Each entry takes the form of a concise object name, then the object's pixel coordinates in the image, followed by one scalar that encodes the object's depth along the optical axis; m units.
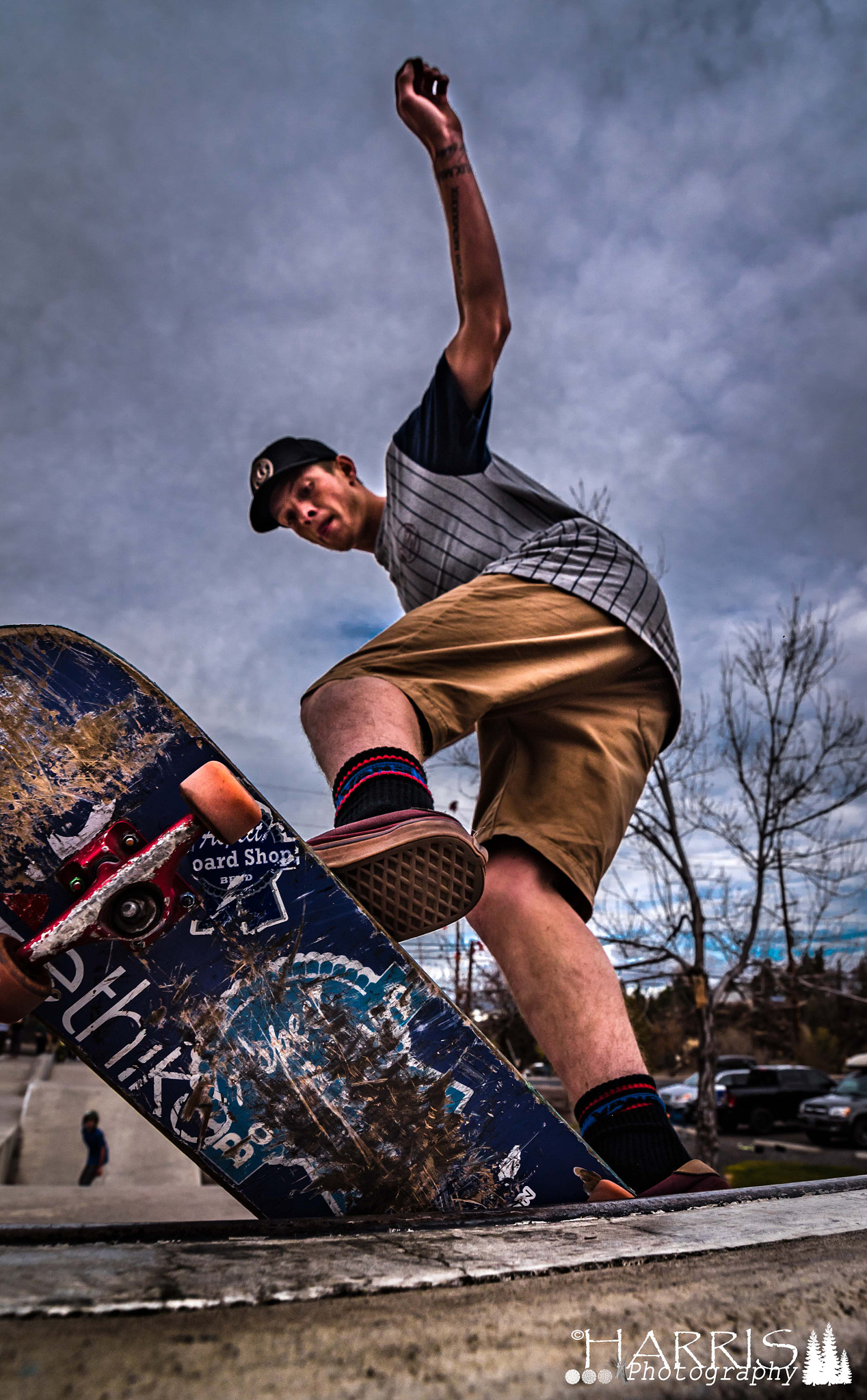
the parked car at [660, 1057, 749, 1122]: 17.06
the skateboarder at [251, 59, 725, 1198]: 1.27
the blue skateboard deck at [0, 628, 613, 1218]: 1.05
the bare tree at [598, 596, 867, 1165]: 7.61
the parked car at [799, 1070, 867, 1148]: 13.40
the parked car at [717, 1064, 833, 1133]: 16.77
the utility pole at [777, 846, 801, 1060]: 7.92
